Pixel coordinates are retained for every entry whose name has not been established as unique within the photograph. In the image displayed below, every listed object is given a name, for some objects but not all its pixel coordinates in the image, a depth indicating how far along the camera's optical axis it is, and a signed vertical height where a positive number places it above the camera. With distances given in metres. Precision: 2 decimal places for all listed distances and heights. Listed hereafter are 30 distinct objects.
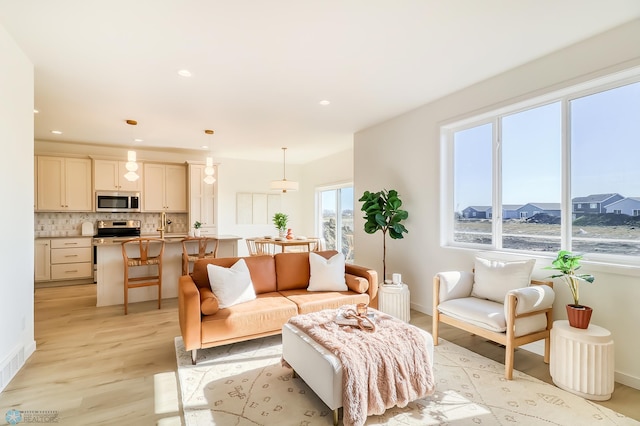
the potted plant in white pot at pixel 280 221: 6.24 -0.21
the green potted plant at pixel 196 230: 5.23 -0.33
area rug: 2.04 -1.38
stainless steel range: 6.41 -0.38
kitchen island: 4.53 -0.96
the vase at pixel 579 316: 2.35 -0.80
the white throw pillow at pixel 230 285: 3.06 -0.75
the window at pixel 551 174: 2.62 +0.38
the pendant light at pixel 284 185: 6.43 +0.54
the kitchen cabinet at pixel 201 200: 6.93 +0.24
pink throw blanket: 1.91 -1.02
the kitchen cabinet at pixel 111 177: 6.23 +0.68
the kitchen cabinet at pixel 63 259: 5.66 -0.91
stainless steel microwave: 6.29 +0.19
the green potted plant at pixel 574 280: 2.36 -0.56
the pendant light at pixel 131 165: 4.40 +0.65
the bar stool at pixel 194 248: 4.66 -0.61
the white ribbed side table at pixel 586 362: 2.24 -1.11
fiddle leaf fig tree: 4.21 -0.04
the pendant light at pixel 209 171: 5.08 +0.66
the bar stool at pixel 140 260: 4.29 -0.71
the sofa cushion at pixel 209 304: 2.82 -0.85
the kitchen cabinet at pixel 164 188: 6.71 +0.51
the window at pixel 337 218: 7.24 -0.17
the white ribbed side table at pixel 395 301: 3.76 -1.10
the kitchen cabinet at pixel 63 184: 5.88 +0.51
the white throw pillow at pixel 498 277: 2.90 -0.64
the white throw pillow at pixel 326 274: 3.66 -0.76
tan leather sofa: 2.77 -0.95
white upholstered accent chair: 2.56 -0.87
